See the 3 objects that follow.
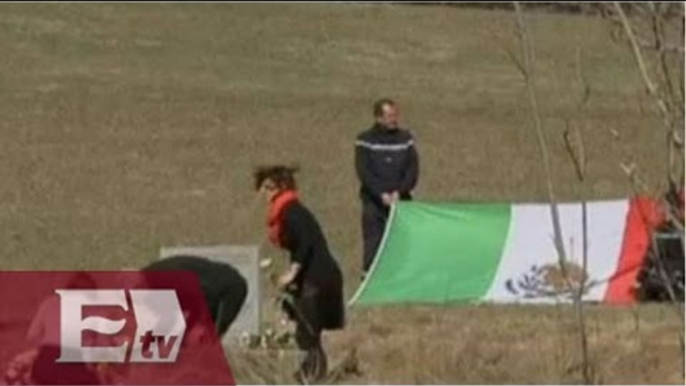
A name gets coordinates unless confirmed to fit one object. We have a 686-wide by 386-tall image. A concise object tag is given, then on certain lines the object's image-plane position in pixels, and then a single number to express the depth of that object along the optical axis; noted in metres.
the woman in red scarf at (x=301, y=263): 21.03
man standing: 35.97
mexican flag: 31.59
